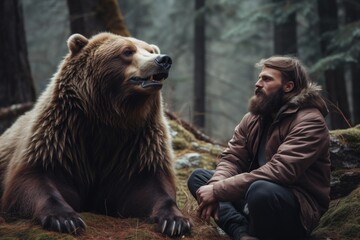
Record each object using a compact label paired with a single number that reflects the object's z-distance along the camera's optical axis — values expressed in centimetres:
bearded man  414
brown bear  511
